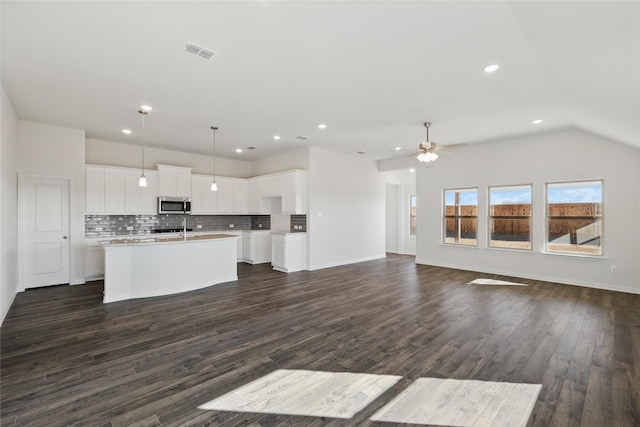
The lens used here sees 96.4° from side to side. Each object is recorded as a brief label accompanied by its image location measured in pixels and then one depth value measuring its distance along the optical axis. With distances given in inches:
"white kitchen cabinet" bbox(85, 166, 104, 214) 238.8
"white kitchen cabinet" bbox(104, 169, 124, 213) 248.8
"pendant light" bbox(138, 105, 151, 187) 181.5
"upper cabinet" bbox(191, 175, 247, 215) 305.9
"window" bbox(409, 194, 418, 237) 398.0
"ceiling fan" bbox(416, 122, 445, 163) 197.8
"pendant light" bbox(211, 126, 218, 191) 218.4
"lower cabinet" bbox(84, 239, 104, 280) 235.1
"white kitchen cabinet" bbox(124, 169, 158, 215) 261.2
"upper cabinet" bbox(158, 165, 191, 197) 278.8
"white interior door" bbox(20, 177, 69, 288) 210.4
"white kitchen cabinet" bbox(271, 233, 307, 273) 273.3
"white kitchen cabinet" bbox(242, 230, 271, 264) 322.0
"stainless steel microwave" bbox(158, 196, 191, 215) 278.4
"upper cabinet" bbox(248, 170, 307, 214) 280.1
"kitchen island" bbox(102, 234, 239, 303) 184.9
